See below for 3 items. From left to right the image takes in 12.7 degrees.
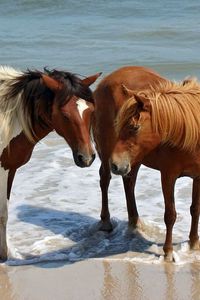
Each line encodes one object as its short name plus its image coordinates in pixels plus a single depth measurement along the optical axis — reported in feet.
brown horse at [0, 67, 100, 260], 19.72
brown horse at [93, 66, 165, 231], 23.73
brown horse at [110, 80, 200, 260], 20.00
